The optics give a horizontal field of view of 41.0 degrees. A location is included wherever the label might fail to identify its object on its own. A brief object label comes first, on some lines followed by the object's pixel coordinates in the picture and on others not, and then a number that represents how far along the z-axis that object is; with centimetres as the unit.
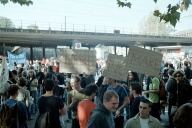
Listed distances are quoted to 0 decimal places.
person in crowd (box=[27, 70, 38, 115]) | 949
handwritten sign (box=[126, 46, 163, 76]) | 600
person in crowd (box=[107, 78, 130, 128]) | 539
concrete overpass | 2901
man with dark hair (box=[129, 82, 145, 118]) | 476
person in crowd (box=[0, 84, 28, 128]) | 462
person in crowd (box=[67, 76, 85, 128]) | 525
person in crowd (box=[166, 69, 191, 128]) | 638
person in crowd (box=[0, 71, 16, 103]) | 573
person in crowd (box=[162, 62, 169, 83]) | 1120
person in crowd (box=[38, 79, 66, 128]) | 470
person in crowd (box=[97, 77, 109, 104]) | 609
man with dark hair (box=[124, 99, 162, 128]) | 380
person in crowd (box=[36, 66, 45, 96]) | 1111
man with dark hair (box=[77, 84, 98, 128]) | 429
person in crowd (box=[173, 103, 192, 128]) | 240
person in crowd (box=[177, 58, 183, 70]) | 2195
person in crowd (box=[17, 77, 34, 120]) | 684
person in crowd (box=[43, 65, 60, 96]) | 991
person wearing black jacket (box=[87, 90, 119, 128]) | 338
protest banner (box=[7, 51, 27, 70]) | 1428
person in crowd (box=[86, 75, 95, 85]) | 1037
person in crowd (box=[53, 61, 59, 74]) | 1212
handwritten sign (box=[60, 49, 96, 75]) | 720
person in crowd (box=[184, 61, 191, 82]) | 1344
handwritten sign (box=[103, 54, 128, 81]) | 627
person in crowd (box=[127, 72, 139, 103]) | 738
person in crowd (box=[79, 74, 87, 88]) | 926
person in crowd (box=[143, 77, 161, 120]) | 702
